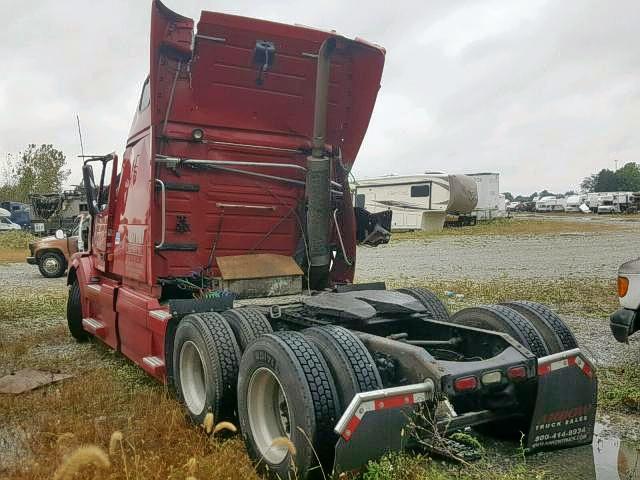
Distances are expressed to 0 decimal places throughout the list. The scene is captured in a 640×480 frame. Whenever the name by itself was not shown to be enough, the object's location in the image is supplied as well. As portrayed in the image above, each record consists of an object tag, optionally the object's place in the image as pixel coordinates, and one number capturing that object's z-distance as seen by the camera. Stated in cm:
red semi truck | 349
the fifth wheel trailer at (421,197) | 3061
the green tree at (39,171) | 4784
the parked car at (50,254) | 1781
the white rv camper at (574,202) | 6159
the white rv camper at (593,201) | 5688
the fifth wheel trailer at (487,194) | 3738
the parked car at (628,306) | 546
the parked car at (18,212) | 4631
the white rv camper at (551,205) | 6625
